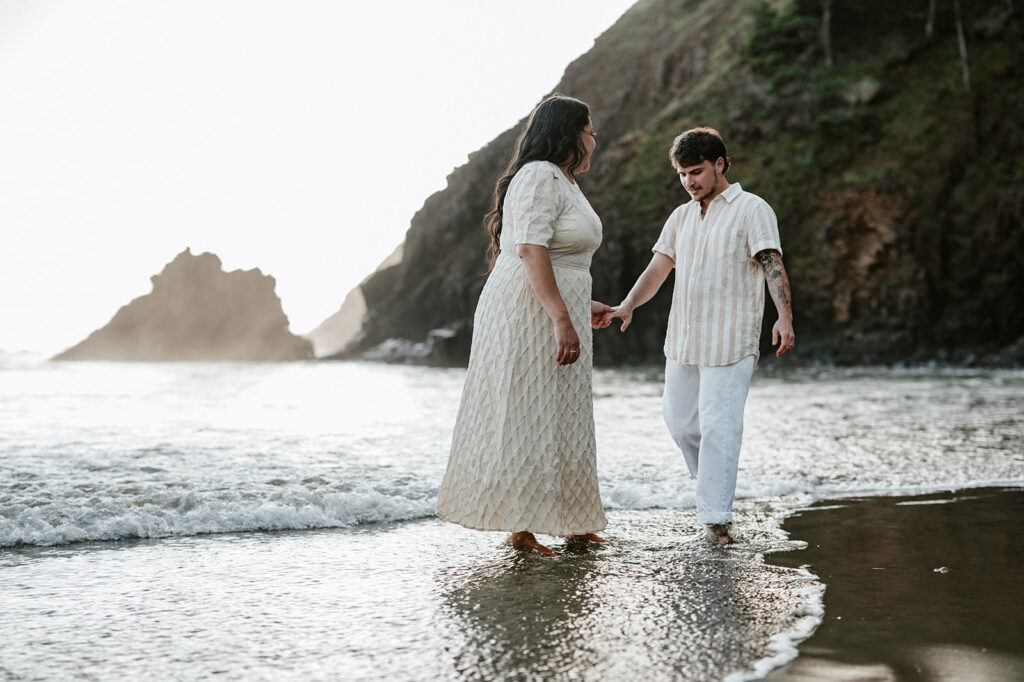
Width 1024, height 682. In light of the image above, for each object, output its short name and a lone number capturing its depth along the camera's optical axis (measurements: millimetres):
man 3494
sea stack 97938
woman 3230
